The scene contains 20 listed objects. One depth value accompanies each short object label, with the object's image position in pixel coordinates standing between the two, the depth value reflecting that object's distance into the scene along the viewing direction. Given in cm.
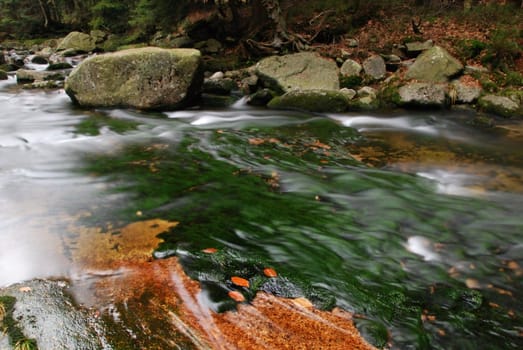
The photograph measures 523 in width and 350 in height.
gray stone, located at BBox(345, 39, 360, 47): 1288
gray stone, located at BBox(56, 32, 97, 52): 2242
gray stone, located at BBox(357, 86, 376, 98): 1001
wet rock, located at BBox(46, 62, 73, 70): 1630
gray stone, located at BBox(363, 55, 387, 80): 1104
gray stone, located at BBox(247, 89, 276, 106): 1026
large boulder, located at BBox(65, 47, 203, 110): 923
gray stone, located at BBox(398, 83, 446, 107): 938
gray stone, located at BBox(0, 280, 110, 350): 212
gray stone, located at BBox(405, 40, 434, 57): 1185
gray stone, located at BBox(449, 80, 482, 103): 962
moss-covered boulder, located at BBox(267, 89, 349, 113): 935
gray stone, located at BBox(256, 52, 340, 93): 1049
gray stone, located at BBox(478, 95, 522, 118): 887
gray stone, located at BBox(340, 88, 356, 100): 1005
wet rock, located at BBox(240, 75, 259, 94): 1123
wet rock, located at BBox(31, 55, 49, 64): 1902
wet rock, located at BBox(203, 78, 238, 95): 1127
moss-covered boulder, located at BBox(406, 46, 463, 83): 1020
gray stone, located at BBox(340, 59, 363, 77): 1115
